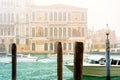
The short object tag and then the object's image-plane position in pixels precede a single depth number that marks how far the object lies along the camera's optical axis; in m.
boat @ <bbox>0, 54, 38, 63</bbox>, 25.64
